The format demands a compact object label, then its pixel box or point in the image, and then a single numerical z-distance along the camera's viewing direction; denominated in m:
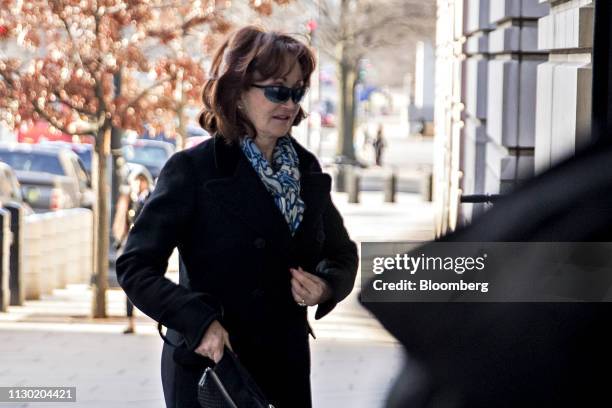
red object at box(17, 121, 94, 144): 37.44
